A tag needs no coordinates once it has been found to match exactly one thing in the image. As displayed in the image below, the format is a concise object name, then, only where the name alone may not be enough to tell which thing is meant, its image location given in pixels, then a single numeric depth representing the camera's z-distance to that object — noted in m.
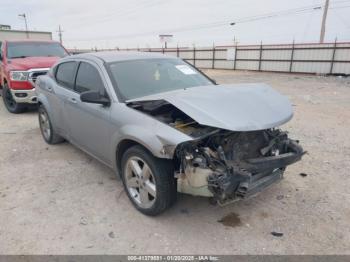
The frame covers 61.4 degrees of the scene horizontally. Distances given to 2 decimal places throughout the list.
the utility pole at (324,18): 24.86
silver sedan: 2.75
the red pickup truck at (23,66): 7.61
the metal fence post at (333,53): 19.77
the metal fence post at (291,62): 22.27
